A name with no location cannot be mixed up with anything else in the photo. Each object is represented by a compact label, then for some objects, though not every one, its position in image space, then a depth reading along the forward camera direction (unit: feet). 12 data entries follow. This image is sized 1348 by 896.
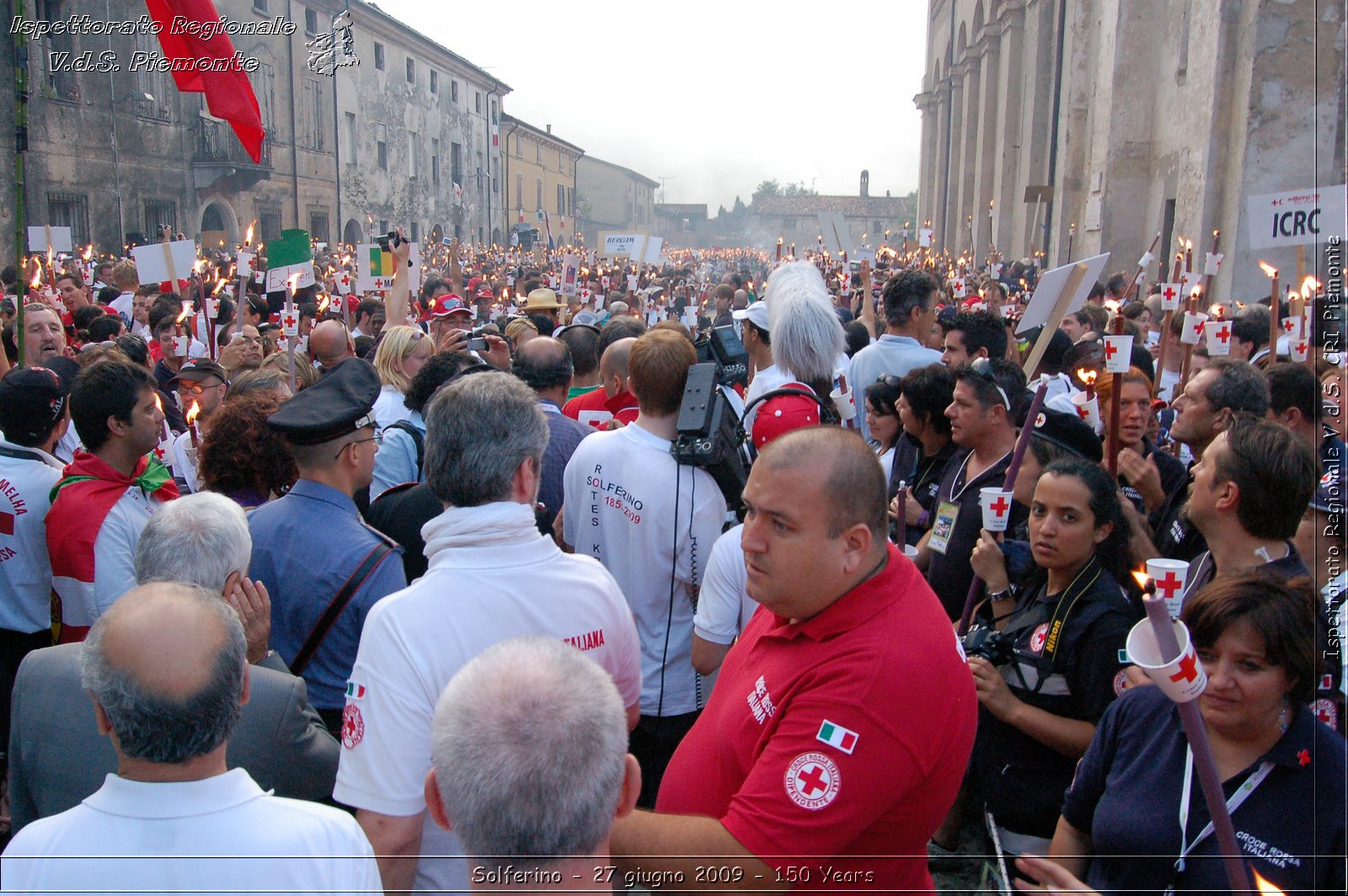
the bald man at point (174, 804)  5.46
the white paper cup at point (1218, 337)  18.30
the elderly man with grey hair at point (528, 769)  4.83
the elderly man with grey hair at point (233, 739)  7.43
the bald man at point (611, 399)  17.28
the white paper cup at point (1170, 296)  23.53
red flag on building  24.81
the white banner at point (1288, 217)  17.38
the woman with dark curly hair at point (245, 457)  11.93
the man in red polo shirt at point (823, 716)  5.93
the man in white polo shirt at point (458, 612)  6.81
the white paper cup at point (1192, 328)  18.57
